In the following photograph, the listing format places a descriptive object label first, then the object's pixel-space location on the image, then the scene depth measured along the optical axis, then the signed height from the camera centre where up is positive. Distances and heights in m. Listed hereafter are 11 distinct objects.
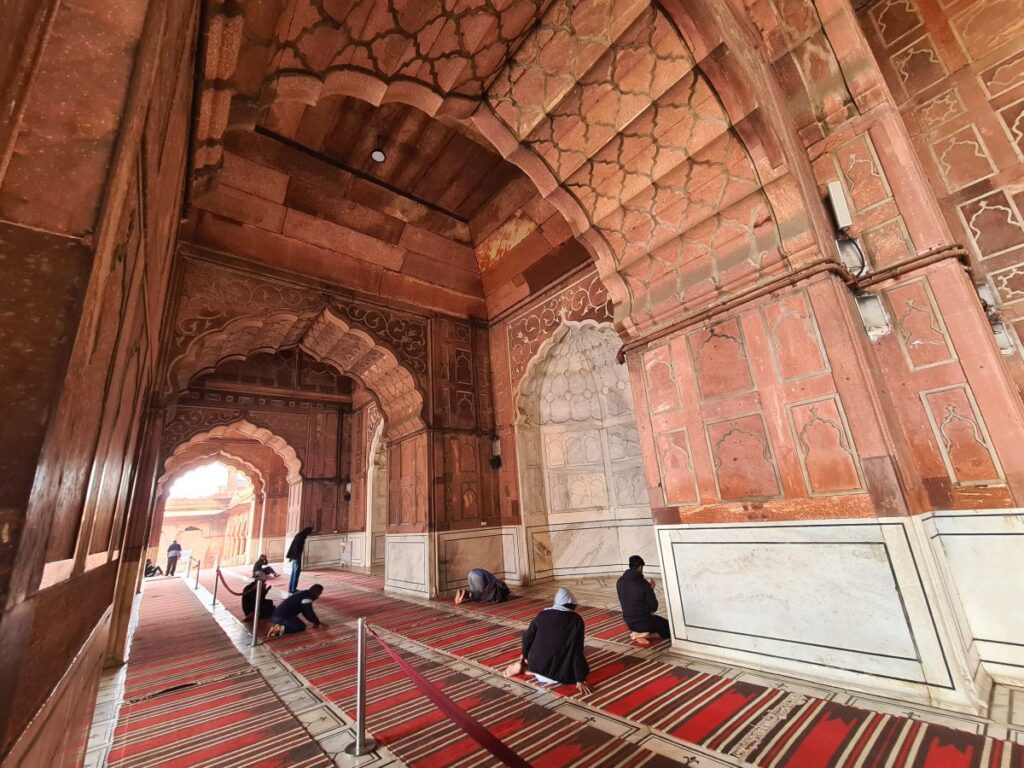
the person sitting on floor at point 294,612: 4.59 -0.88
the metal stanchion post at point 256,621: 4.16 -0.84
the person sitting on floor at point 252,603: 5.04 -0.84
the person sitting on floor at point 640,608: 3.77 -0.92
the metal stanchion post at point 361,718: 2.22 -0.97
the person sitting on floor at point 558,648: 2.88 -0.93
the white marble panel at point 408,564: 6.09 -0.67
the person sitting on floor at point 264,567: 6.36 -0.52
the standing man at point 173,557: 12.47 -0.57
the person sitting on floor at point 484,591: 5.54 -0.98
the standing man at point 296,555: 6.57 -0.43
